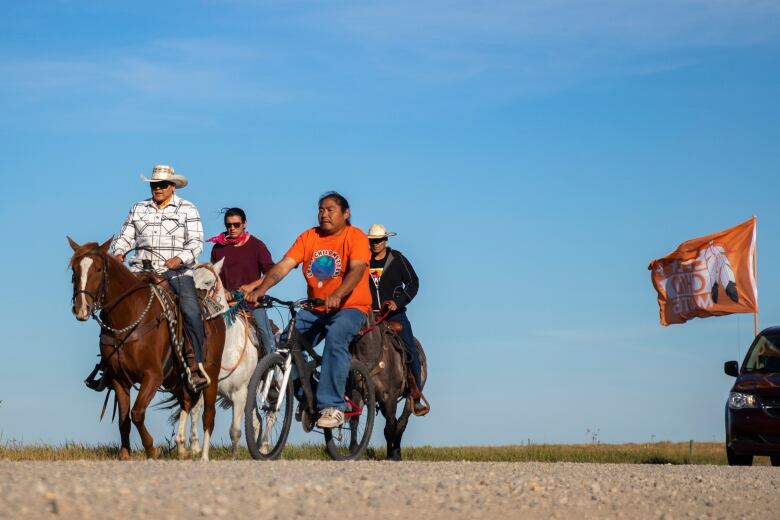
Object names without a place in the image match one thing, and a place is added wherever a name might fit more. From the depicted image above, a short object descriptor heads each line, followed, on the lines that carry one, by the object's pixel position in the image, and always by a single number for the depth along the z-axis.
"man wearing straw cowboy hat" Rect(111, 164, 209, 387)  16.05
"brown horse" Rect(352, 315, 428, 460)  17.41
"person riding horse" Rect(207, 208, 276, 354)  18.89
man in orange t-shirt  14.16
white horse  17.03
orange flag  29.42
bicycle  13.59
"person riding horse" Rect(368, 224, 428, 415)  18.61
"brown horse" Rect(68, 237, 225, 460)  14.97
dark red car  19.50
